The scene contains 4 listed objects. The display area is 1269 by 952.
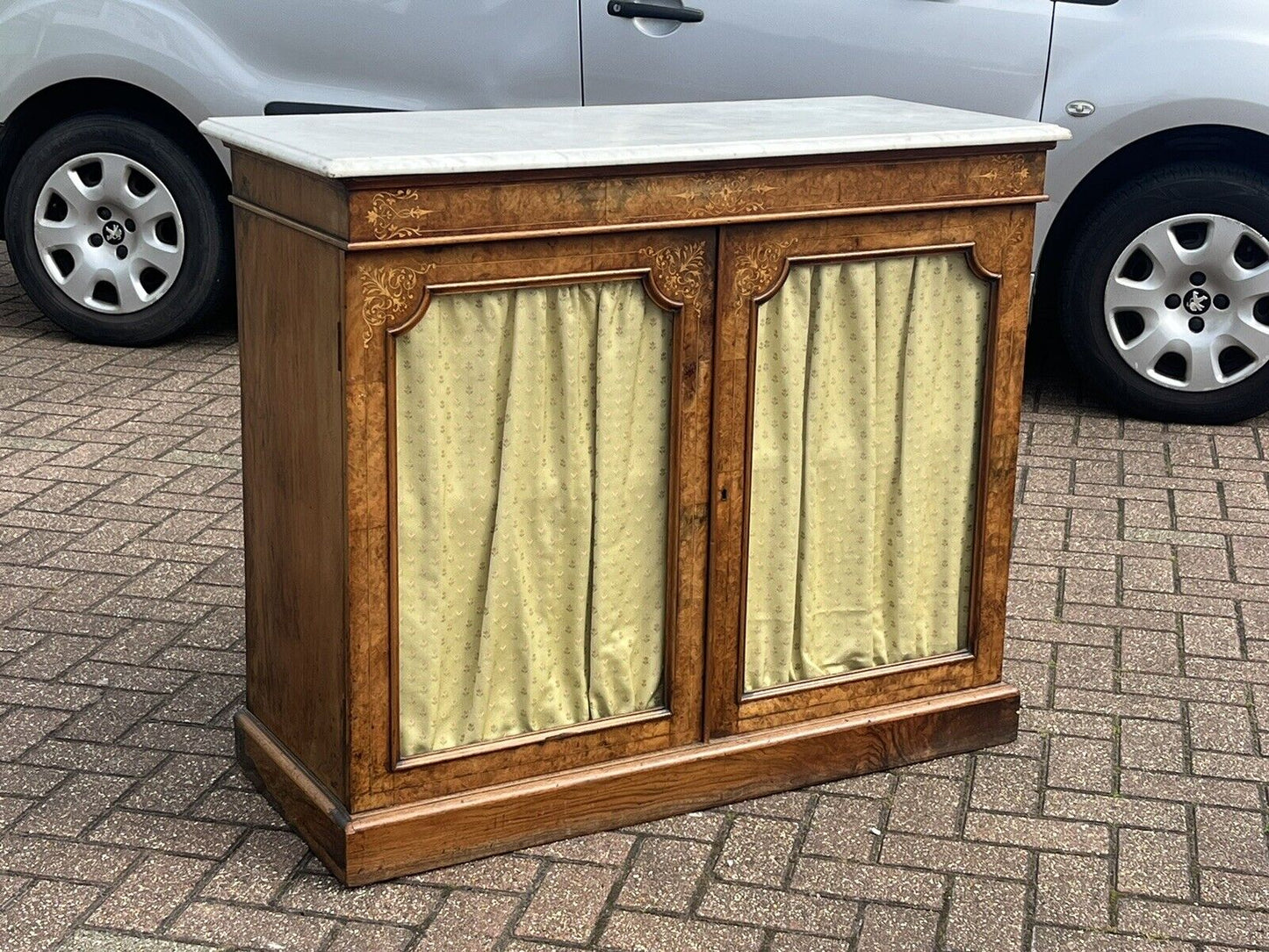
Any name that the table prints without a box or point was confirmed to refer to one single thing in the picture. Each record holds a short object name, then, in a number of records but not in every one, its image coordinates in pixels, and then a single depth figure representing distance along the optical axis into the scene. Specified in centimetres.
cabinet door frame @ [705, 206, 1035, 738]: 340
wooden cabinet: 312
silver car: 595
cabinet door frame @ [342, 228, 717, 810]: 305
